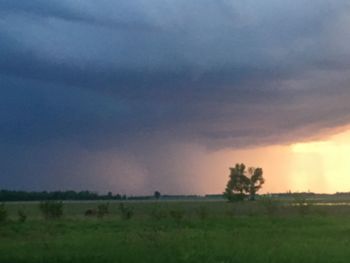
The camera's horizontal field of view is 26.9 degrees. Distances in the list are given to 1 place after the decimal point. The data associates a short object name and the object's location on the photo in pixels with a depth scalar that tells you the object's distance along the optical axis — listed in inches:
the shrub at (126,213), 2688.5
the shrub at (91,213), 3303.6
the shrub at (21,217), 2366.9
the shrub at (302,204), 2842.0
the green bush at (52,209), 2703.5
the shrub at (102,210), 3014.8
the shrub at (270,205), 2867.6
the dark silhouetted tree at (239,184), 5393.7
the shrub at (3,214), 2327.5
